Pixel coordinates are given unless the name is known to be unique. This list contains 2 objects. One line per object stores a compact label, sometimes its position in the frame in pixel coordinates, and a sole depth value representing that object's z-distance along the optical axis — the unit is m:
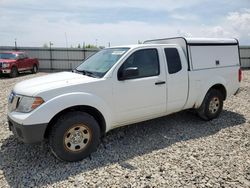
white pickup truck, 3.62
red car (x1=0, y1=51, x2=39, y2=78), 15.11
